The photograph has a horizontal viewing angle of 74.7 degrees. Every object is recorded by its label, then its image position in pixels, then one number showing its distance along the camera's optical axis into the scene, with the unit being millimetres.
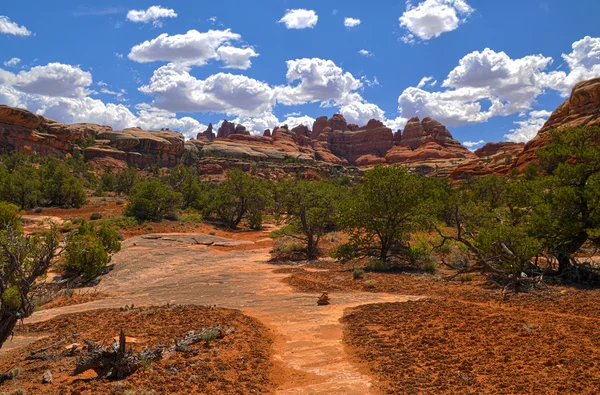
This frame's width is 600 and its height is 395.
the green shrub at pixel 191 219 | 41744
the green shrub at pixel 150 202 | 38906
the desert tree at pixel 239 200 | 43219
